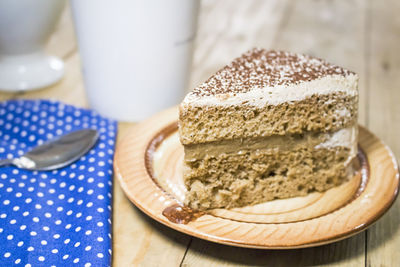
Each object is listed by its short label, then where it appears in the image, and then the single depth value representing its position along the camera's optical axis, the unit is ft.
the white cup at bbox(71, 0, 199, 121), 1.69
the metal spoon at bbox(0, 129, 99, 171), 1.56
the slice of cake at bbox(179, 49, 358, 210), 1.42
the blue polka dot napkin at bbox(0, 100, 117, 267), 1.32
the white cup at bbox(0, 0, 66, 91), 1.85
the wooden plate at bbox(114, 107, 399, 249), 1.29
